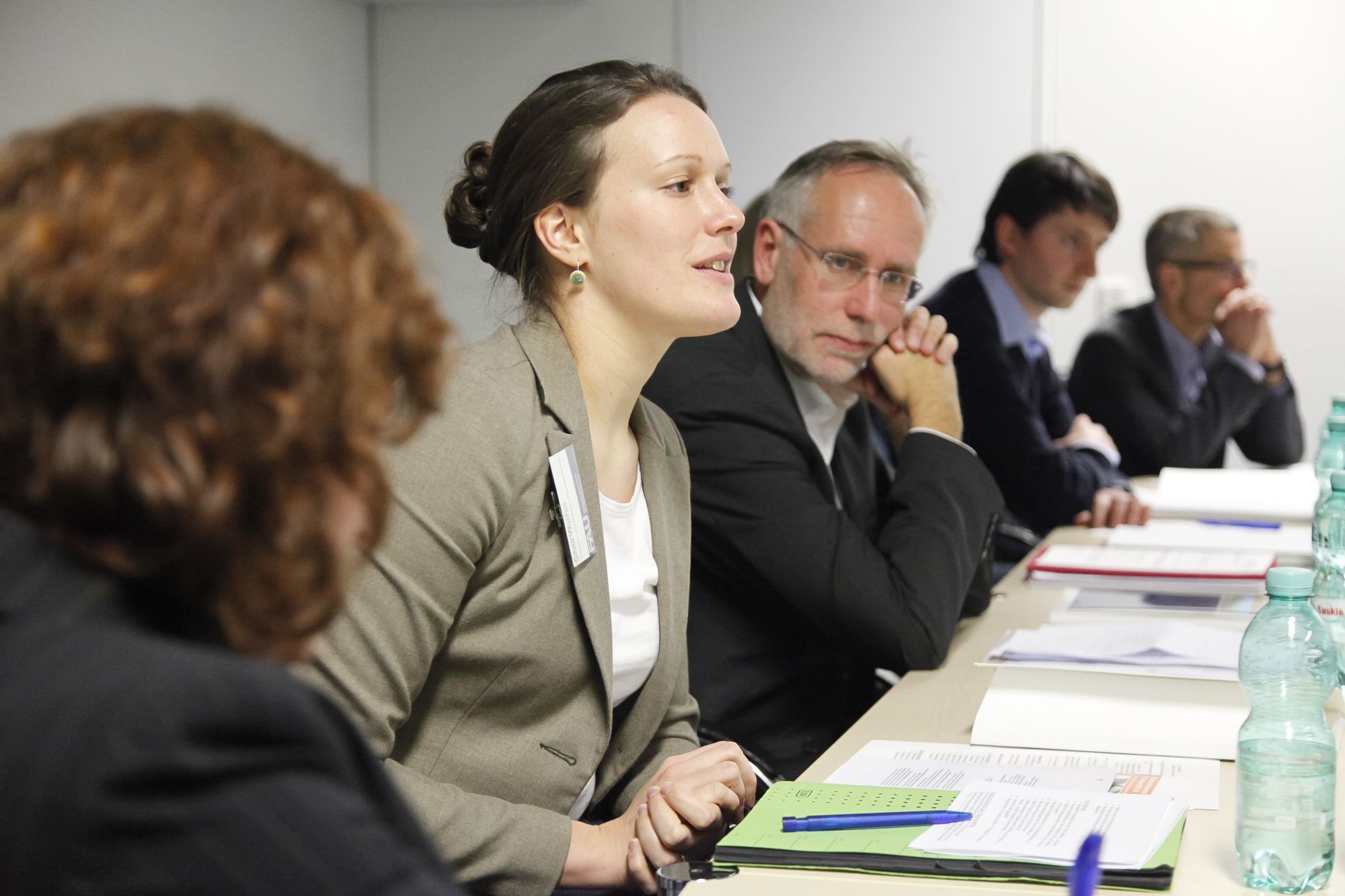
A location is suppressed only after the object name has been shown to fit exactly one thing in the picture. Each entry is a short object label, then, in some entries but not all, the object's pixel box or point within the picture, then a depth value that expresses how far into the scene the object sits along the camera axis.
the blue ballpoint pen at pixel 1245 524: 4.80
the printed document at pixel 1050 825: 3.03
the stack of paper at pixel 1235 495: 5.20
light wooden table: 3.01
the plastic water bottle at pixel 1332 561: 3.50
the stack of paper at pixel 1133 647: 3.56
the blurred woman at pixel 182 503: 2.11
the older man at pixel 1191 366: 6.81
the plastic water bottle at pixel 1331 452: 4.08
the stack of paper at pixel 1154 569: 4.03
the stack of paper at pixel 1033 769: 3.21
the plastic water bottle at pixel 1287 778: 3.00
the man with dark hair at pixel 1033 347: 5.31
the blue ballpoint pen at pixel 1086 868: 2.84
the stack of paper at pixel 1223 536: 4.35
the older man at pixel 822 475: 3.74
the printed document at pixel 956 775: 3.20
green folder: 3.00
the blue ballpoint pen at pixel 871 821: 3.09
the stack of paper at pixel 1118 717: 3.33
